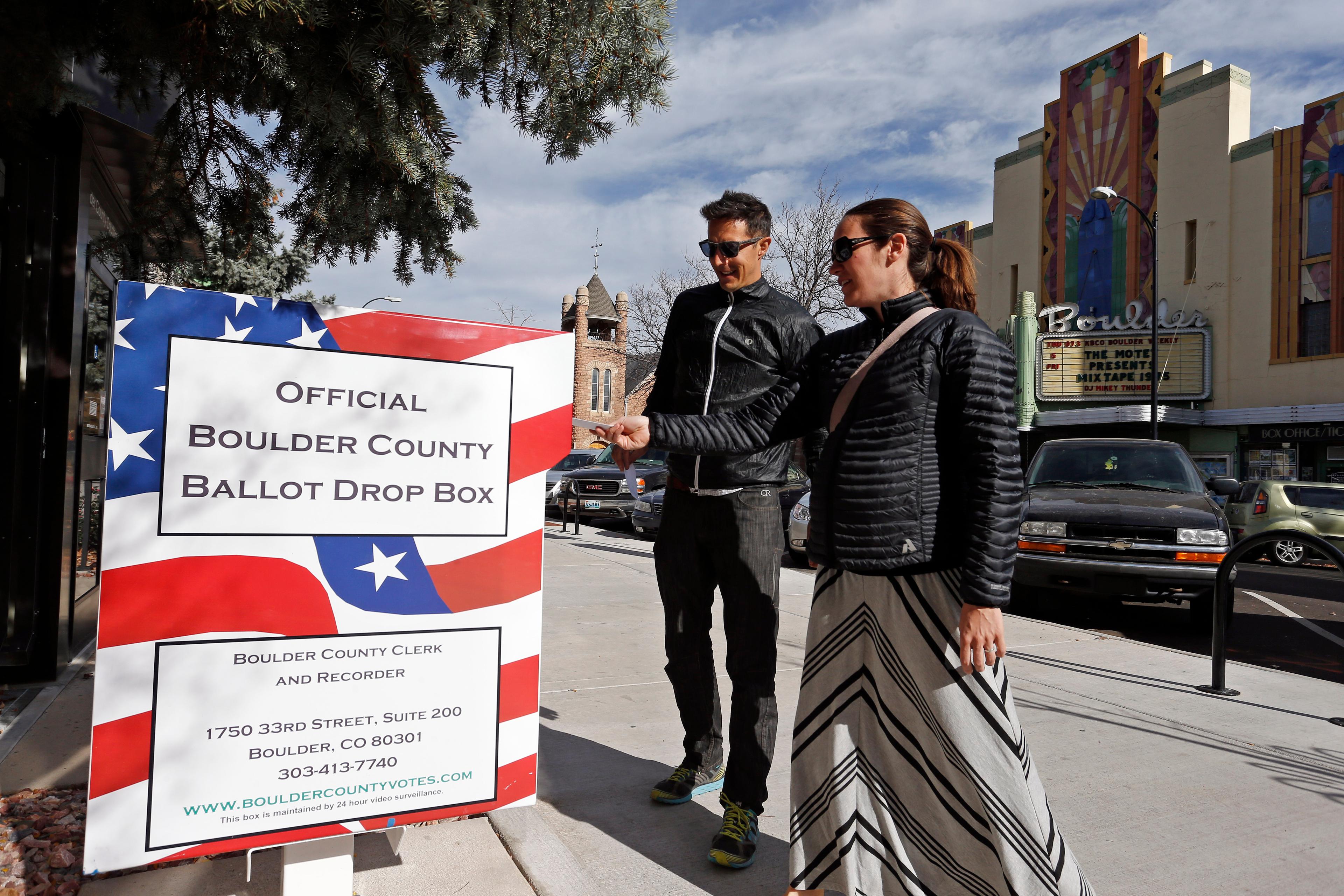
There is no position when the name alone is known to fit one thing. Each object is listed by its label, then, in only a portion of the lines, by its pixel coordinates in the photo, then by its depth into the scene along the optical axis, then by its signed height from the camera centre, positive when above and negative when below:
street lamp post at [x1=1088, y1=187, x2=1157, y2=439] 18.59 +3.23
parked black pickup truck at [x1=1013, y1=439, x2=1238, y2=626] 7.08 -0.41
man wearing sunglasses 2.88 -0.17
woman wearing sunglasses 2.07 -0.34
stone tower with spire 61.38 +8.47
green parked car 14.38 -0.42
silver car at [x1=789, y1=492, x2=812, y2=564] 11.27 -0.75
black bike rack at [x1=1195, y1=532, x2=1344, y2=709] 4.62 -0.64
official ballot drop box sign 2.01 -0.30
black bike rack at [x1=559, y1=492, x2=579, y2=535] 14.30 -0.82
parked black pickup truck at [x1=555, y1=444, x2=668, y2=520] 17.52 -0.53
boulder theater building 23.56 +6.51
